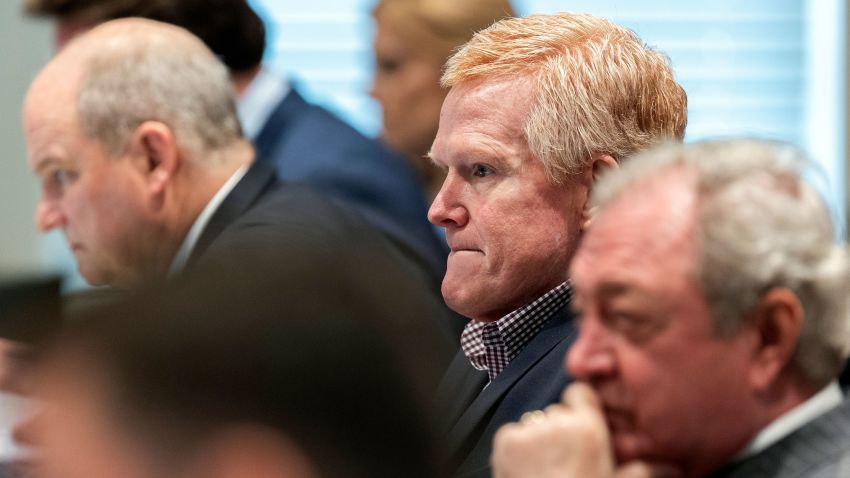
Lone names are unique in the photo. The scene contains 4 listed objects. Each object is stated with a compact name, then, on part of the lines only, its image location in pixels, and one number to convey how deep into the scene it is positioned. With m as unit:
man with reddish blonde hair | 4.62
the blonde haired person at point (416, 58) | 8.62
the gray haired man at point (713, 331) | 3.13
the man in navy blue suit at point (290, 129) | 7.54
